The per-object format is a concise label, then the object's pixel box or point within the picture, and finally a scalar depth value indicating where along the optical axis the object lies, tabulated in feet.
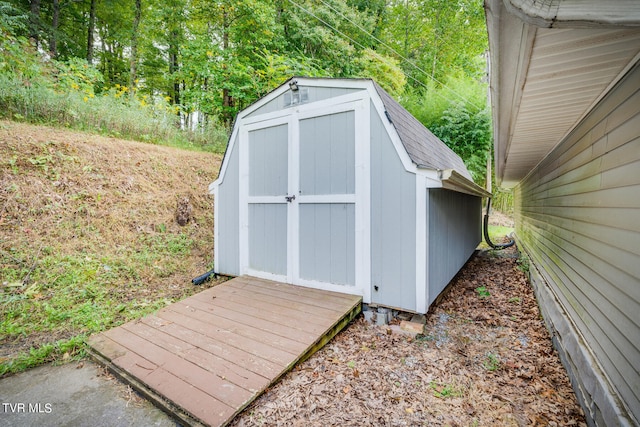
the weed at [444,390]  7.09
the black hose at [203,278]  14.66
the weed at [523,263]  19.45
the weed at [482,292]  14.63
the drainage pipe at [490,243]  27.40
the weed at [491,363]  8.38
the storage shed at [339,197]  10.30
